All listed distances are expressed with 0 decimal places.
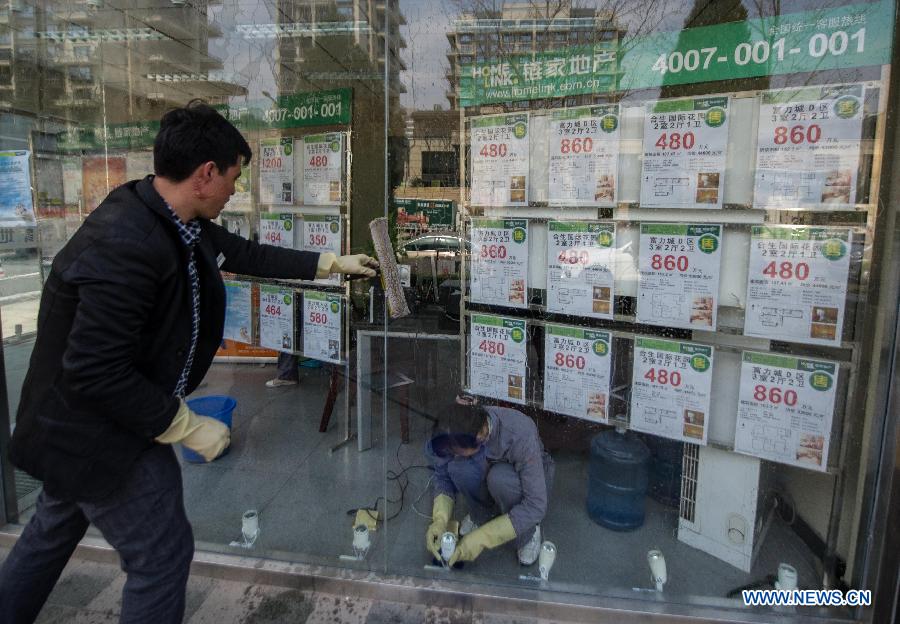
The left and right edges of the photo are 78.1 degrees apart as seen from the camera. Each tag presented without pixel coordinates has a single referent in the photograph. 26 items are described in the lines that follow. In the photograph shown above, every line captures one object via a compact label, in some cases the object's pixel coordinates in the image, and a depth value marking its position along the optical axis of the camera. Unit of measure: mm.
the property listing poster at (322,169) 3309
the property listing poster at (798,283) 2195
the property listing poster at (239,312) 3650
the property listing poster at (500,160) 2691
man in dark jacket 1528
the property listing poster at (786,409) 2270
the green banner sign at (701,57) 2104
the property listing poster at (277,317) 3557
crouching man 2658
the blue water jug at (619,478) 2730
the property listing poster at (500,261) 2758
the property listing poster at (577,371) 2672
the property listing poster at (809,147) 2135
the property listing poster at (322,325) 3447
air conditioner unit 2498
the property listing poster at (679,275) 2387
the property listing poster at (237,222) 3564
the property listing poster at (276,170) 3426
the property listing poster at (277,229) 3479
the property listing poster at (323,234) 3365
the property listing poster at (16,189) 3211
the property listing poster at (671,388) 2492
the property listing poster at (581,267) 2594
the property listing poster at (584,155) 2508
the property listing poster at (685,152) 2314
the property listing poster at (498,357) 2855
